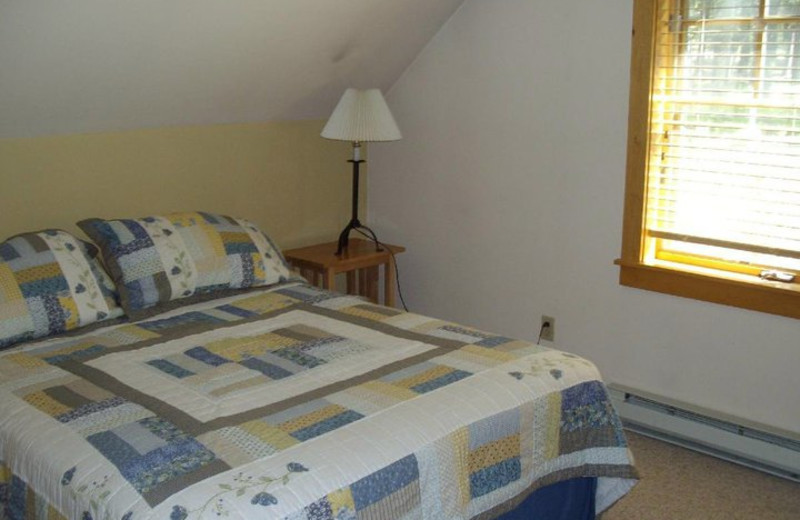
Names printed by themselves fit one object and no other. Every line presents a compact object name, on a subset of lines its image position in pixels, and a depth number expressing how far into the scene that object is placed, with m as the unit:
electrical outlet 3.79
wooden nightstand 3.79
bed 1.87
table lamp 3.63
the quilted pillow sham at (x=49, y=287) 2.65
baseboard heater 3.07
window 3.00
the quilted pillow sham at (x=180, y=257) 2.95
